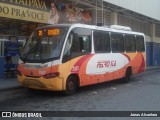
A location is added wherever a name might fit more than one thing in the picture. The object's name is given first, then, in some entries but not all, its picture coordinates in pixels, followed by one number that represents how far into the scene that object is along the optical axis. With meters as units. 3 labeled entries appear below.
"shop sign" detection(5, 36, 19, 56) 11.16
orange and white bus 7.62
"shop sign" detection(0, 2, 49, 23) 10.00
